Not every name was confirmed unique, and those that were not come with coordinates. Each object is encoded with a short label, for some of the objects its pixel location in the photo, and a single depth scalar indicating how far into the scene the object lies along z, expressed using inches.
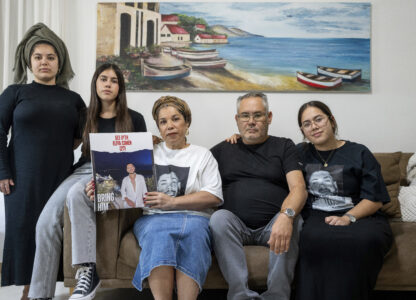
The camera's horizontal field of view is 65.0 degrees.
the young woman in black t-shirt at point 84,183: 56.4
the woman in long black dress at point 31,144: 64.4
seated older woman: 51.2
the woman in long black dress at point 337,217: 53.7
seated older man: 54.8
